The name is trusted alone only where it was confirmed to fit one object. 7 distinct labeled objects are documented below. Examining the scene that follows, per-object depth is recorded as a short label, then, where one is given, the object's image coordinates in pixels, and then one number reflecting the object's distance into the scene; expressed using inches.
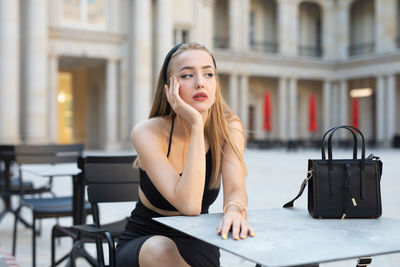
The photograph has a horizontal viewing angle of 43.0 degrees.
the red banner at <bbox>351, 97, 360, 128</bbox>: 1001.7
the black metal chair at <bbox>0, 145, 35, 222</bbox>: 221.3
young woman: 88.3
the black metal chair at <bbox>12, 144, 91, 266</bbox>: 189.3
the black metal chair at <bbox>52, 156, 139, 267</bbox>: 127.4
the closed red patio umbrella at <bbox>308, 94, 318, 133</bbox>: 1032.2
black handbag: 87.8
